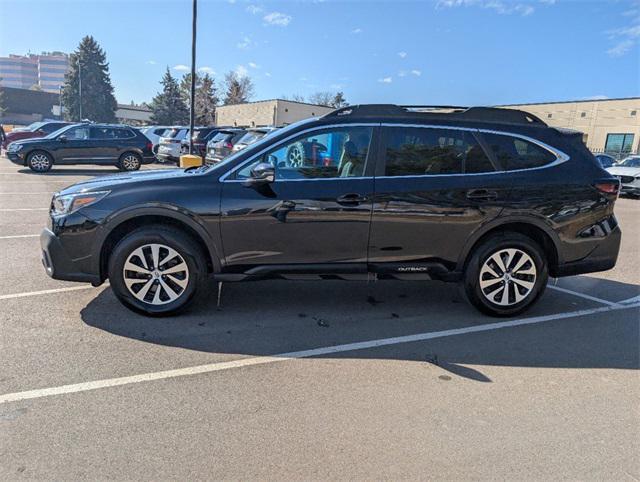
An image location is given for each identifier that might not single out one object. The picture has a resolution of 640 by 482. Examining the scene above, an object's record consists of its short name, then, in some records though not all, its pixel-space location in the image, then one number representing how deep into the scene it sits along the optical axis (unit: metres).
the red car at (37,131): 21.78
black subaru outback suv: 4.20
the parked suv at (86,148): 15.98
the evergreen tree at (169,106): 76.94
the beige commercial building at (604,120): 41.94
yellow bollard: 11.93
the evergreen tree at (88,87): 78.39
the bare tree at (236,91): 82.56
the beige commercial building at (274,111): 48.44
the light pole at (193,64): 14.77
